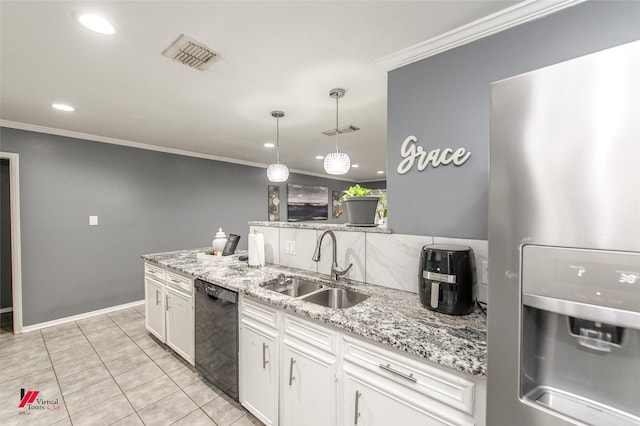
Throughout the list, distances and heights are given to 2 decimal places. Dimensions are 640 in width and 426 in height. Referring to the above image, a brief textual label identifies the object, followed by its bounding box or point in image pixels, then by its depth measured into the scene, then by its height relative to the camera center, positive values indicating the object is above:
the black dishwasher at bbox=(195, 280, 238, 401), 1.83 -0.94
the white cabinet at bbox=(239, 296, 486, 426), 0.98 -0.79
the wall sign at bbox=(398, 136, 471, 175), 1.55 +0.32
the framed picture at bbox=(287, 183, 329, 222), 6.64 +0.14
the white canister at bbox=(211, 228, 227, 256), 2.92 -0.40
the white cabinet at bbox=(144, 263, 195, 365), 2.23 -0.95
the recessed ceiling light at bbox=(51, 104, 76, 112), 2.53 +0.98
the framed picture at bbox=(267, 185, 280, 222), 6.15 +0.14
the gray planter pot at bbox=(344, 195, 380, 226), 2.00 -0.01
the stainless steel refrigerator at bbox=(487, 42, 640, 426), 0.57 -0.09
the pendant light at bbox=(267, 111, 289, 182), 2.92 +0.40
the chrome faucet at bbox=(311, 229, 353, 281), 1.93 -0.45
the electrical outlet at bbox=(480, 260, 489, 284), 1.43 -0.35
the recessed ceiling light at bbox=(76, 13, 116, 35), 1.38 +1.00
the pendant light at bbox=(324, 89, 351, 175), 2.42 +0.42
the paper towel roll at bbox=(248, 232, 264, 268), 2.38 -0.39
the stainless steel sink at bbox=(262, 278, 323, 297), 1.95 -0.59
